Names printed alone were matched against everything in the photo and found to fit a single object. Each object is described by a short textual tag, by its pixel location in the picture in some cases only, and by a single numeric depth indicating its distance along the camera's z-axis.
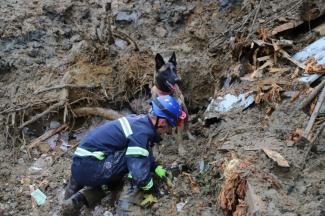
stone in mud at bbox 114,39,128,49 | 8.49
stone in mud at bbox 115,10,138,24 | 8.98
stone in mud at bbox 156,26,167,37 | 8.72
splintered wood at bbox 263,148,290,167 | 4.43
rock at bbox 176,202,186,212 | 4.96
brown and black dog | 6.84
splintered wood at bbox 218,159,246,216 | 4.36
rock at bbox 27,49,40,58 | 8.43
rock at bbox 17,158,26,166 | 7.06
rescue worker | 4.97
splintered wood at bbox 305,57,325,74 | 5.69
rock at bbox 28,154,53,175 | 6.87
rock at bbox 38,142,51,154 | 7.25
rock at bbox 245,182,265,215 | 3.97
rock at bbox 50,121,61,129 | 7.56
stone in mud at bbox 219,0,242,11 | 8.59
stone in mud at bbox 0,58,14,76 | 8.29
